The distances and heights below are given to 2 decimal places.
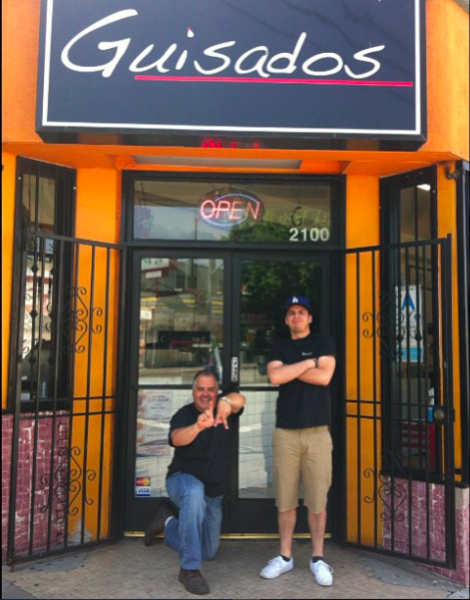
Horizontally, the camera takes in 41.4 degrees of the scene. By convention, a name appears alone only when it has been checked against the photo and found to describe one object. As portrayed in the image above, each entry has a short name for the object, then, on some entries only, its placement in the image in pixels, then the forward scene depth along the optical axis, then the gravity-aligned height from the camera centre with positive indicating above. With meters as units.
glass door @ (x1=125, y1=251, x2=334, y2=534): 5.05 +0.03
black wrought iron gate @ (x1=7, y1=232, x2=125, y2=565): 4.49 -0.37
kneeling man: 4.02 -0.86
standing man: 4.24 -0.65
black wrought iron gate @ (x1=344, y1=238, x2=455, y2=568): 4.34 -0.42
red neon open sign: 5.09 +1.11
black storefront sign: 4.18 +1.81
